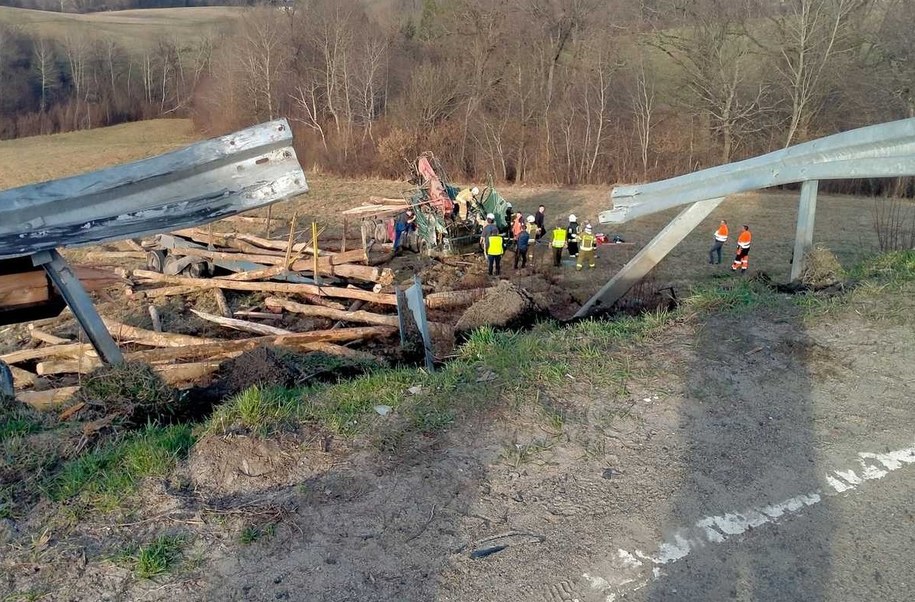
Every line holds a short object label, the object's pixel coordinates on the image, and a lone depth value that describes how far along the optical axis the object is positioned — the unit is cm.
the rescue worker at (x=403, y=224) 1755
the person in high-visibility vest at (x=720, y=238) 1619
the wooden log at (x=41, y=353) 1012
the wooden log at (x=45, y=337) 1109
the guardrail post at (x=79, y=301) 468
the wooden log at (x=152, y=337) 1055
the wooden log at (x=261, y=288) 1216
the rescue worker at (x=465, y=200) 1780
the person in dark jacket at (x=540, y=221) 1919
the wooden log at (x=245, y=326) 1098
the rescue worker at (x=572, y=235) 1778
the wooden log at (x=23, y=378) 986
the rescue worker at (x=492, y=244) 1582
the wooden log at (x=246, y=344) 948
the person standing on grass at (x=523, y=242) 1666
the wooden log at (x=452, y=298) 1192
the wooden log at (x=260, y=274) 1366
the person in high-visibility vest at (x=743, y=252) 1561
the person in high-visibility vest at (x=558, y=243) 1698
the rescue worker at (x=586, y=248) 1639
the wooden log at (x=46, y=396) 770
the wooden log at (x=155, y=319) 1197
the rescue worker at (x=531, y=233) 1712
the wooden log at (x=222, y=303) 1268
